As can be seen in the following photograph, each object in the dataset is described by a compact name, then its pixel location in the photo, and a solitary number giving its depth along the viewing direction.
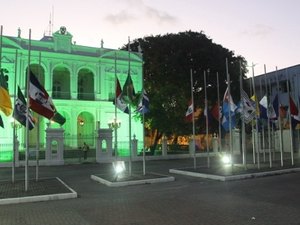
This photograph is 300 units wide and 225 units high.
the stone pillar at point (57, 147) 27.86
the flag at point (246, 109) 19.88
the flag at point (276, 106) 22.39
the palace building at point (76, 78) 36.81
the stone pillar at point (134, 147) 32.00
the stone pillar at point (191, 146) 35.83
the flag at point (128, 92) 18.42
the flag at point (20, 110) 16.50
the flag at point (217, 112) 23.55
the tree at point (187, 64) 40.09
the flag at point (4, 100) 14.44
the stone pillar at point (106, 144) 29.97
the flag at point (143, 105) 18.92
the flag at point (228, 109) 20.38
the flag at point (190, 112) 22.53
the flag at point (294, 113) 22.84
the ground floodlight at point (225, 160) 24.78
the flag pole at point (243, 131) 19.39
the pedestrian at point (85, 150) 29.36
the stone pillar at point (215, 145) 37.53
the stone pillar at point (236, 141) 39.88
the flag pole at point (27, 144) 13.86
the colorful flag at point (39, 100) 14.65
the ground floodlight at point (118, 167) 17.13
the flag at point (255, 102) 21.06
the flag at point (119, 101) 18.64
